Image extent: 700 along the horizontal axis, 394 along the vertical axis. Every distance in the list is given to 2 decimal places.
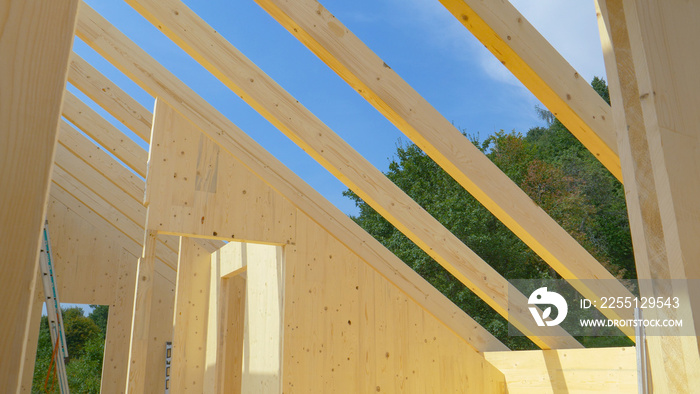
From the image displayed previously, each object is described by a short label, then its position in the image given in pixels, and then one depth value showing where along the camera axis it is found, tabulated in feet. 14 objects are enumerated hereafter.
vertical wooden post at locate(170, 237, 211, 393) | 17.85
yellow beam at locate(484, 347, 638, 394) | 12.66
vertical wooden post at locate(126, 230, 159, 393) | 12.59
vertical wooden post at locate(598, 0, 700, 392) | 3.89
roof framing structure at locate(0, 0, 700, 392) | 3.78
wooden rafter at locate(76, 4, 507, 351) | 13.03
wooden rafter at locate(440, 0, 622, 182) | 7.49
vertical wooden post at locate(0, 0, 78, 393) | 2.09
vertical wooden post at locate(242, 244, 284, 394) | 14.51
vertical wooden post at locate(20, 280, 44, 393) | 20.06
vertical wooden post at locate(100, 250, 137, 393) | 22.18
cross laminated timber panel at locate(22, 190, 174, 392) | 22.02
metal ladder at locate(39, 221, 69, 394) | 19.43
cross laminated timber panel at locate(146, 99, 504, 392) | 14.01
